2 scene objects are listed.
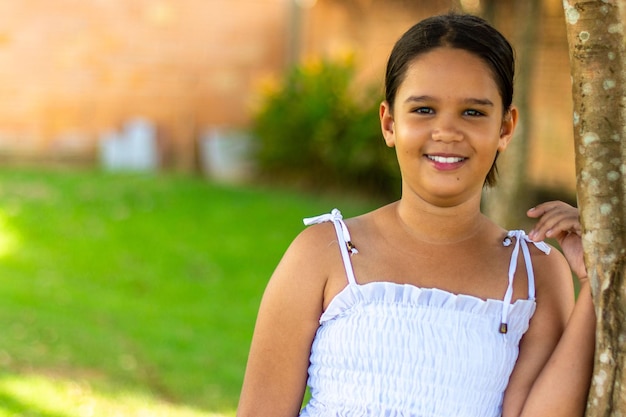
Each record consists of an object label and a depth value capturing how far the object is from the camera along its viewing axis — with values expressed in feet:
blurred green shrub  51.64
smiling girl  10.92
